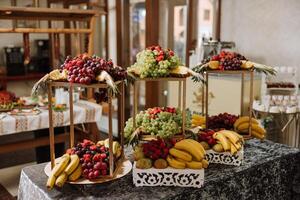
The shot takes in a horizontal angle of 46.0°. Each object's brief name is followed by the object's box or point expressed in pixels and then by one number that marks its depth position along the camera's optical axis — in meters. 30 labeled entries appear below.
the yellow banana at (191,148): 1.80
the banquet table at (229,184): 1.71
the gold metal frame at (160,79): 2.00
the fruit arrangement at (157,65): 1.99
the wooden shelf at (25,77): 6.50
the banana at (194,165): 1.77
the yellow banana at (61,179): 1.68
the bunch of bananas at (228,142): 2.05
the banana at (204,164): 1.83
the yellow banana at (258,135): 2.52
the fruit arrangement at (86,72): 1.69
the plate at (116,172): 1.71
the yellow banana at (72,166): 1.72
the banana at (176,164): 1.76
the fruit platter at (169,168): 1.76
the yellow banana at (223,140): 2.06
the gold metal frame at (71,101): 1.70
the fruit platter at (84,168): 1.72
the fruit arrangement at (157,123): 2.04
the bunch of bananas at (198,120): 2.62
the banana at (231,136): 2.10
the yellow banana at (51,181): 1.69
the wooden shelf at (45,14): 3.47
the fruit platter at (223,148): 2.04
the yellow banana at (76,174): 1.72
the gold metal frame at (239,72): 2.36
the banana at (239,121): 2.51
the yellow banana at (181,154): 1.79
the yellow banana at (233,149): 2.03
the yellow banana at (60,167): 1.72
